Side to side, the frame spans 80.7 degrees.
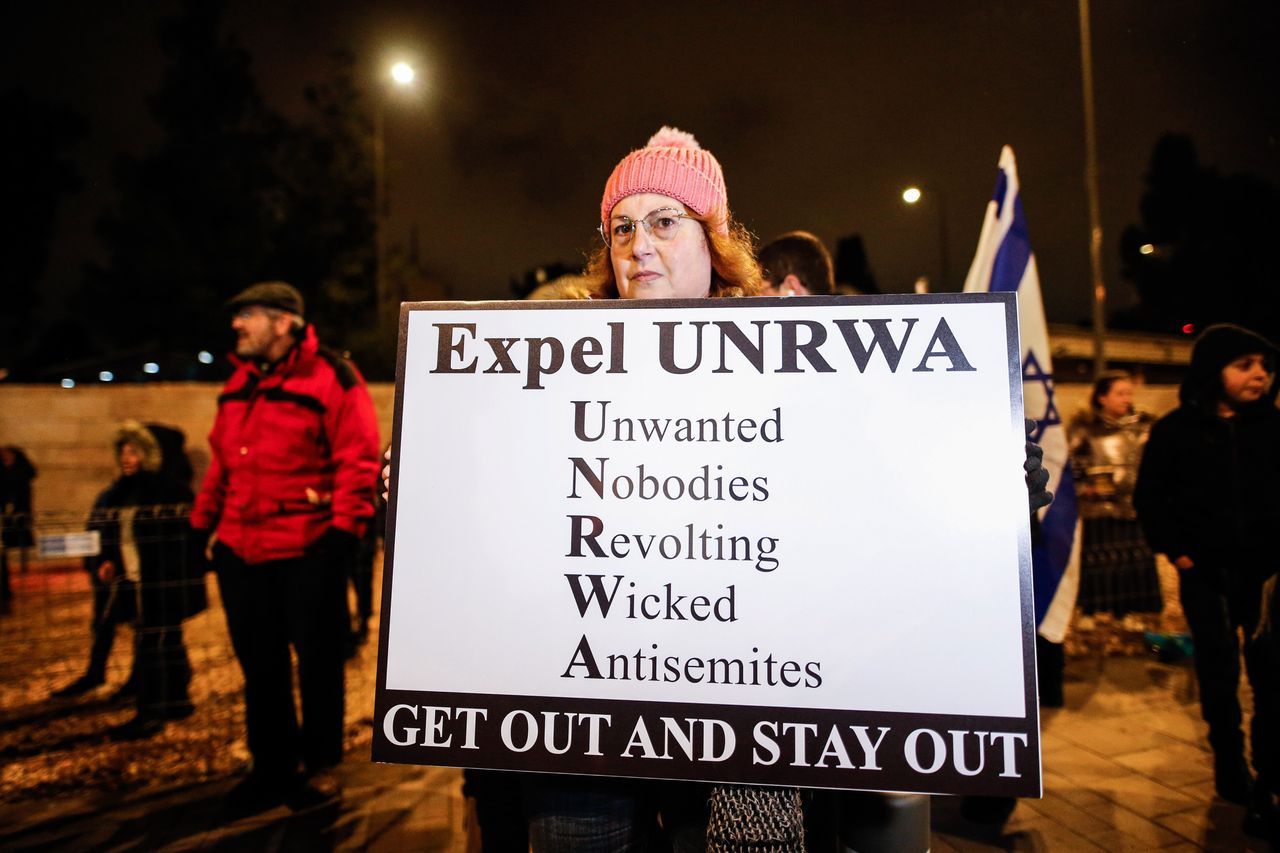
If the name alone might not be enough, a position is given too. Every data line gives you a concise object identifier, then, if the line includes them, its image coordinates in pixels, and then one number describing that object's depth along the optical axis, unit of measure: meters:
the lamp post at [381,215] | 13.02
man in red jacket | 2.98
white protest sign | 1.23
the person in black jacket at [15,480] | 7.49
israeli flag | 3.23
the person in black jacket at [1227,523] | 2.99
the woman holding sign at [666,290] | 1.29
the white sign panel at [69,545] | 3.59
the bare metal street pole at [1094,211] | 10.47
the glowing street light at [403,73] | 10.23
